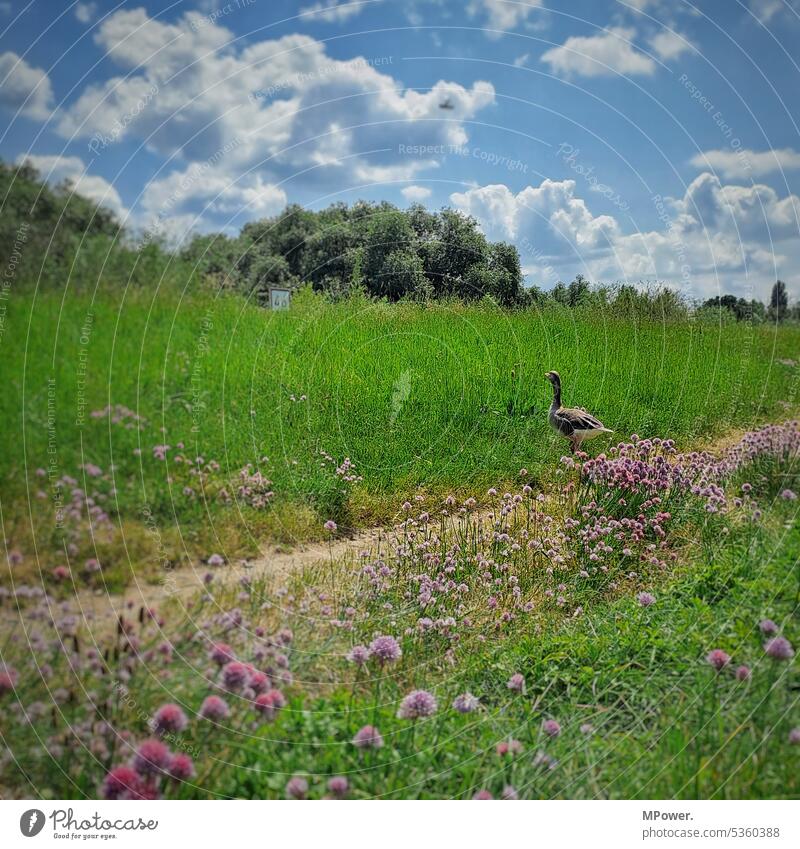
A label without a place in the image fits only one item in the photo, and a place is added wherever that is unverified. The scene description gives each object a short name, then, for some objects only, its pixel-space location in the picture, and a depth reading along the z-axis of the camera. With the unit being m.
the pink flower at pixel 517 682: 3.55
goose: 5.41
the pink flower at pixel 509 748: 3.21
